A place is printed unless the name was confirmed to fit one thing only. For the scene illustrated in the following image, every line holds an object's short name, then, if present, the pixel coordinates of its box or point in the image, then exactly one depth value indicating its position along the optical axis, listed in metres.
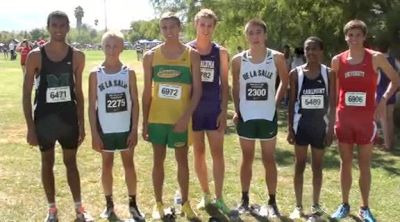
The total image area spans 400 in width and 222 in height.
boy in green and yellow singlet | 4.49
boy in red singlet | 4.59
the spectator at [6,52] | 47.86
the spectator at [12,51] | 40.93
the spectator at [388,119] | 8.05
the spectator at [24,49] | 18.55
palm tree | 145.75
